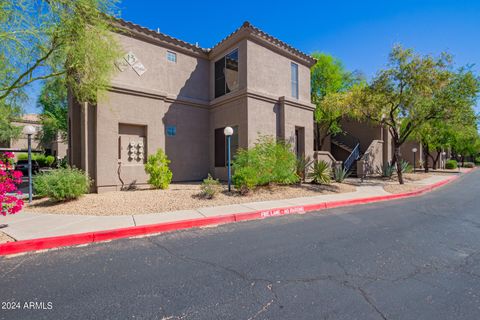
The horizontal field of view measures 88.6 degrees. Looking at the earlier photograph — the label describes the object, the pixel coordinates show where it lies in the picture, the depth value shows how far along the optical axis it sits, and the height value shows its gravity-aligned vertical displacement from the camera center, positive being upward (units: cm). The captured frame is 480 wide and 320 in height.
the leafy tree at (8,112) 716 +160
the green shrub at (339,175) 1402 -82
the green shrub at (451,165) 3529 -79
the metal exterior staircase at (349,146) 1959 +143
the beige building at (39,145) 3410 +271
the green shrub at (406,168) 1909 -64
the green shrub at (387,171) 1787 -79
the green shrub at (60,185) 755 -67
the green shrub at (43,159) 3281 +59
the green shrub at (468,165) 4218 -99
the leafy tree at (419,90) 1259 +374
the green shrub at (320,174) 1255 -67
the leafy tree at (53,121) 2404 +421
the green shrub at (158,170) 1059 -33
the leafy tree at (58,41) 580 +317
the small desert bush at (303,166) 1264 -28
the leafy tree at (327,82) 2377 +776
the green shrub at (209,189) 877 -98
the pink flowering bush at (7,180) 513 -36
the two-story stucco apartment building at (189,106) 1046 +288
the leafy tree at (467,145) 3364 +214
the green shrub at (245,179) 945 -67
